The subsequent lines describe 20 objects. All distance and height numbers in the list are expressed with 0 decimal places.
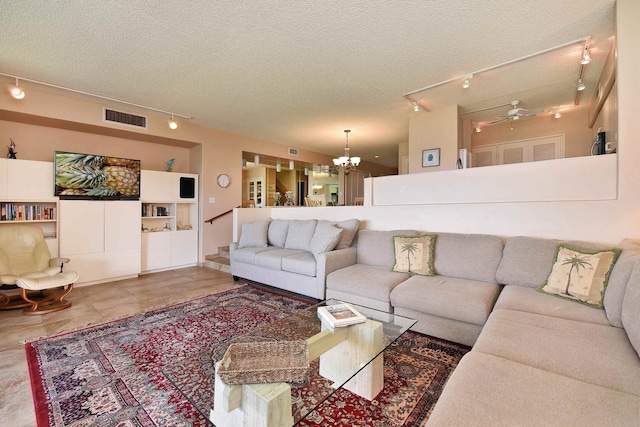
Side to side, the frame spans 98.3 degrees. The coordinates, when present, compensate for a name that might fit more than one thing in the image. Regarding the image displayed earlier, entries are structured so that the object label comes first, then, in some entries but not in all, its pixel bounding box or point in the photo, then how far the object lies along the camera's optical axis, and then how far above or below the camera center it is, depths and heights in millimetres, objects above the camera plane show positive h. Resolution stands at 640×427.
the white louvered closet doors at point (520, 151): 5152 +1194
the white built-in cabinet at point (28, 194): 3574 +206
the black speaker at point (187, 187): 5237 +426
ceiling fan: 4044 +1471
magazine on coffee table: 1788 -716
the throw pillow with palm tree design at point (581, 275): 1903 -464
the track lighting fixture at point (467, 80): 3366 +1631
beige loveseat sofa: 3182 -584
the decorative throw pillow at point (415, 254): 2799 -458
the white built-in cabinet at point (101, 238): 3930 -429
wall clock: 5758 +624
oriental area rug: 1447 -1109
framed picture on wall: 4629 +901
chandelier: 5820 +1053
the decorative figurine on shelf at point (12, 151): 3764 +808
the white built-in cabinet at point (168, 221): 4824 -217
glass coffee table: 1133 -812
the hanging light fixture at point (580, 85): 3359 +1569
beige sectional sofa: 952 -673
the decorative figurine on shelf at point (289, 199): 6040 +242
